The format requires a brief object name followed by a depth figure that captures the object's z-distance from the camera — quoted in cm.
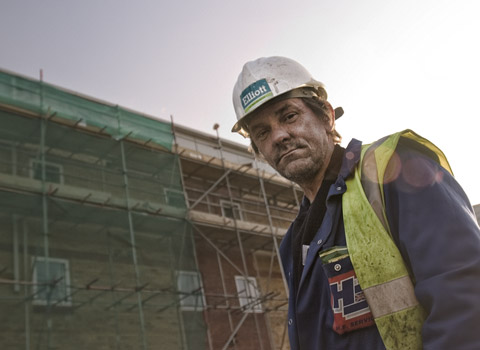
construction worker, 144
